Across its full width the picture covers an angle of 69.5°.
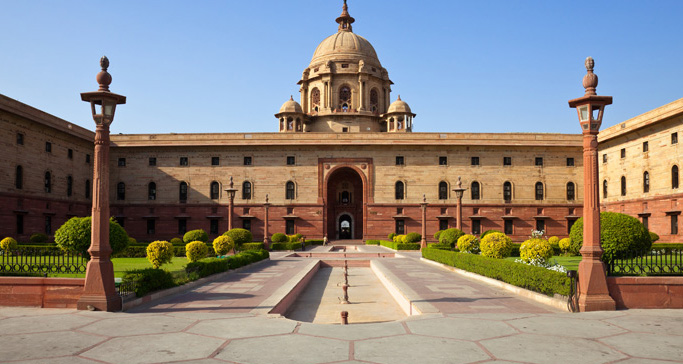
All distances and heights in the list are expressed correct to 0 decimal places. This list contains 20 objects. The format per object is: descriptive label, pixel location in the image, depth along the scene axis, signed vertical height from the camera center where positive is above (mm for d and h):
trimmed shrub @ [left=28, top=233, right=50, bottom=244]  28562 -1944
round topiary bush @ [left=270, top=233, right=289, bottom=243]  35562 -2443
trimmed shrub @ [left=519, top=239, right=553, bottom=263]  13188 -1293
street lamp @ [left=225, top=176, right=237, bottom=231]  27453 +251
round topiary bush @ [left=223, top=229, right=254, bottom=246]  25797 -1655
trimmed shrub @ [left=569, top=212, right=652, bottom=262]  10805 -748
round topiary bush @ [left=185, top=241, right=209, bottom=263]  16766 -1563
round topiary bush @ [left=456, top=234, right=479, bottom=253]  21297 -1752
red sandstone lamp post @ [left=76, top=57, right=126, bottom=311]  9078 -207
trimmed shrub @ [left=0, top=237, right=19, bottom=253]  21875 -1744
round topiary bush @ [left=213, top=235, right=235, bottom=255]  20812 -1721
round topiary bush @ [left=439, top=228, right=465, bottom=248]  25744 -1742
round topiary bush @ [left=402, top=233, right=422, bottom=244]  33719 -2343
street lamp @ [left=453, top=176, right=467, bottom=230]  27769 -192
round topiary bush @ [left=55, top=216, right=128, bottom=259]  13922 -908
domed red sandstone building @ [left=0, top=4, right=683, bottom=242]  40219 +2017
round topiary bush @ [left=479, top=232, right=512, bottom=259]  17031 -1481
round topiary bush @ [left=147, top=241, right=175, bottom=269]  13766 -1345
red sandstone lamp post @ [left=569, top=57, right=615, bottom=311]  9070 -129
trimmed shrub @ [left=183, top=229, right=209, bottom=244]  26297 -1700
